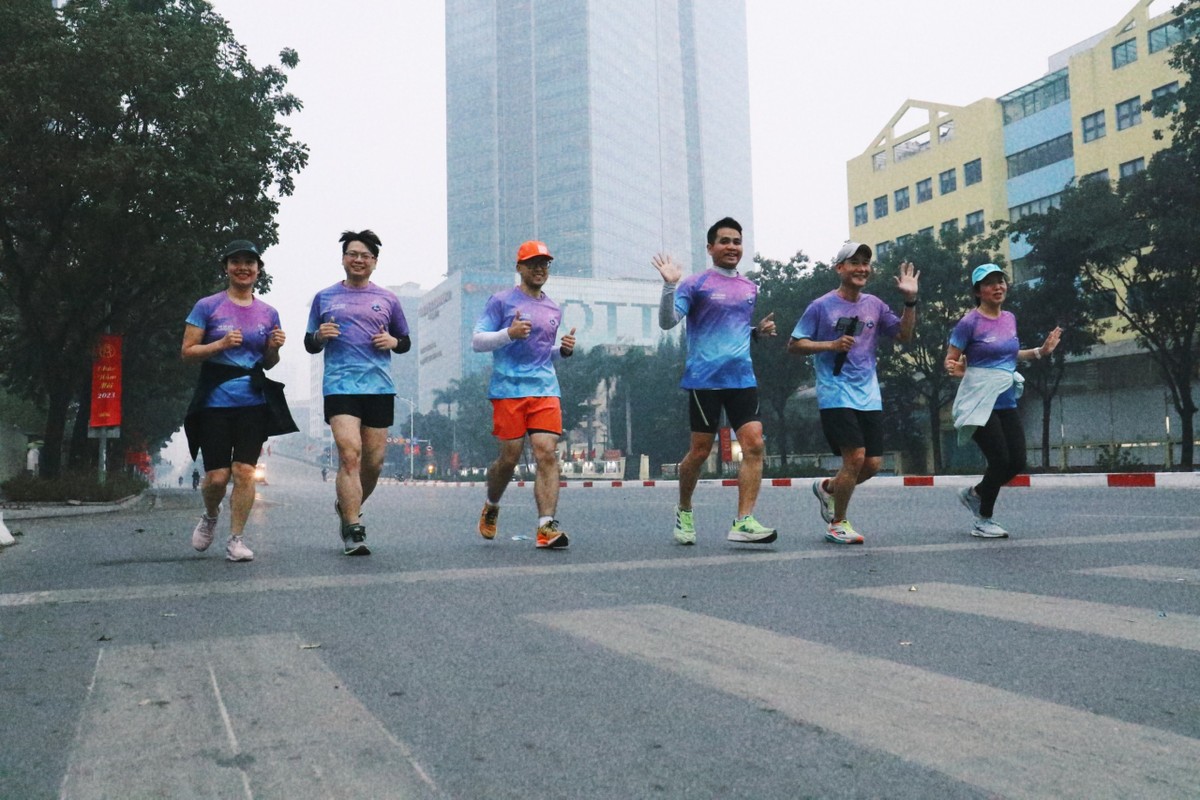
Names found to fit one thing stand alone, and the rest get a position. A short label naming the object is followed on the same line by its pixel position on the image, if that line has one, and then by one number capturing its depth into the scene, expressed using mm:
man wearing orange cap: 6699
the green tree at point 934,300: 35250
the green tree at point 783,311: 40312
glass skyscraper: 155000
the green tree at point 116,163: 15586
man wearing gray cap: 6656
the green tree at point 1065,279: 27016
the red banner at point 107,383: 18828
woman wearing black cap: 6082
